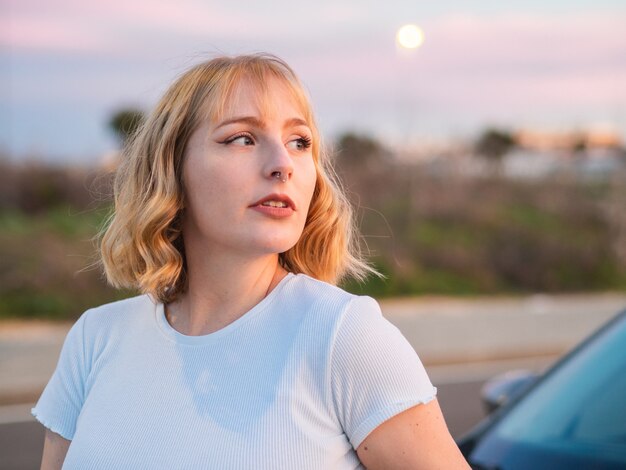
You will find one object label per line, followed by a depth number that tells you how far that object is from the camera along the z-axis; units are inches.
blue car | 95.0
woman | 62.9
